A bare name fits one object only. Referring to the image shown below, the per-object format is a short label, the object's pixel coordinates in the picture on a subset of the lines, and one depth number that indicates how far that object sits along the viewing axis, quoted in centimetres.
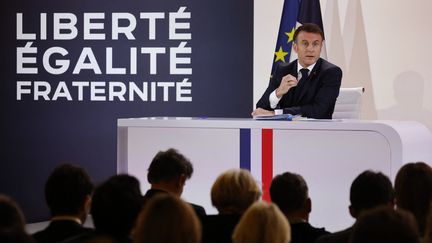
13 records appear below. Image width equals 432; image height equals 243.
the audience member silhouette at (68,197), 571
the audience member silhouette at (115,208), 508
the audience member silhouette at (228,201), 607
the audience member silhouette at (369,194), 605
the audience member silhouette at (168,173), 745
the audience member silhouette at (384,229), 371
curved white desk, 916
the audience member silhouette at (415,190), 618
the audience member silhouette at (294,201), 616
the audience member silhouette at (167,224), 392
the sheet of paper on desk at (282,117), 977
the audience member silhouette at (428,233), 418
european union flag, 1562
